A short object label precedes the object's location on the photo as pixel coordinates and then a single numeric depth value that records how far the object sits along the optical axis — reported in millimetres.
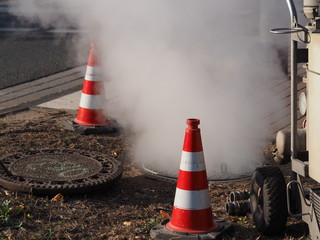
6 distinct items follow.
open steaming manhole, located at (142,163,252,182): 5834
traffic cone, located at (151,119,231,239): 4598
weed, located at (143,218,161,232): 4695
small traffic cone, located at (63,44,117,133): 7195
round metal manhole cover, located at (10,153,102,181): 5516
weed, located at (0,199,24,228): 4707
